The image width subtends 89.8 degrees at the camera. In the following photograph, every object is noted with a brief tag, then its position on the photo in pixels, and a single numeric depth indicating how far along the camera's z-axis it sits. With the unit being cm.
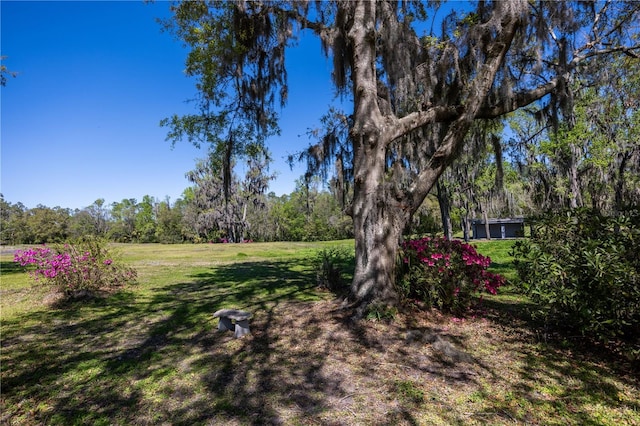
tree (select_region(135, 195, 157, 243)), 5601
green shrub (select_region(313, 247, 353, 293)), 784
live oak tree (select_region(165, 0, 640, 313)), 551
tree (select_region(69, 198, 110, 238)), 7175
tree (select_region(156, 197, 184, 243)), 4991
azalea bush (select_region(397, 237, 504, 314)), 525
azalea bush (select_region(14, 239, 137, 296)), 735
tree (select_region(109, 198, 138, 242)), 5898
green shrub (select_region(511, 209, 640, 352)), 332
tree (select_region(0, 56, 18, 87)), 1109
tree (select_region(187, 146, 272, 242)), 4259
